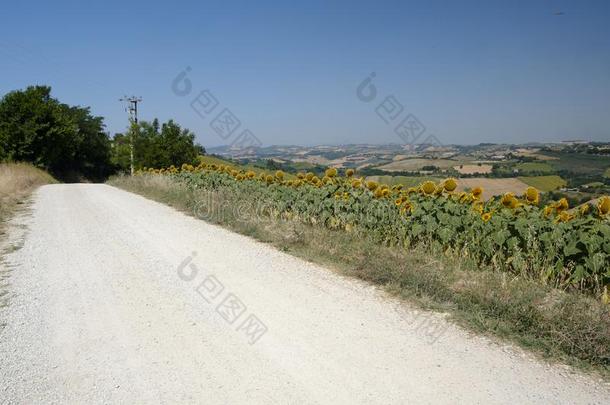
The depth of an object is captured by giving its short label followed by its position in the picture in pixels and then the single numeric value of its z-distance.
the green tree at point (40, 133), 38.81
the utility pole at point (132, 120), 41.56
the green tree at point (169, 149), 32.31
